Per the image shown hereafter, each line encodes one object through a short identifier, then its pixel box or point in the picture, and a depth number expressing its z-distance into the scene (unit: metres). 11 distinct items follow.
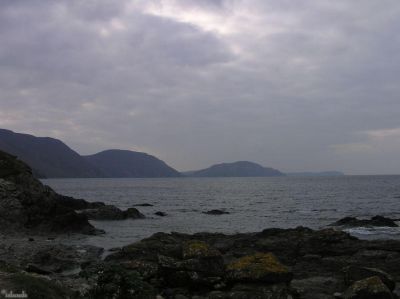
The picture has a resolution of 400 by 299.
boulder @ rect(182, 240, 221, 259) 16.80
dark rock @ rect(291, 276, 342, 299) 15.32
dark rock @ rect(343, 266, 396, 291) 15.83
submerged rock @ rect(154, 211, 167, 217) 64.36
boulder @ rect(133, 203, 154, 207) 84.49
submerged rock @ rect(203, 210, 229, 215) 67.19
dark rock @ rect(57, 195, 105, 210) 71.64
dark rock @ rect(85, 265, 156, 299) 10.38
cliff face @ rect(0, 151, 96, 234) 39.78
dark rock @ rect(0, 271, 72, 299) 9.37
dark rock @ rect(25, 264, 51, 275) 19.55
